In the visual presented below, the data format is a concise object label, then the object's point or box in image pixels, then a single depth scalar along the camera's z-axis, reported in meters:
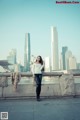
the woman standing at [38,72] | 7.42
